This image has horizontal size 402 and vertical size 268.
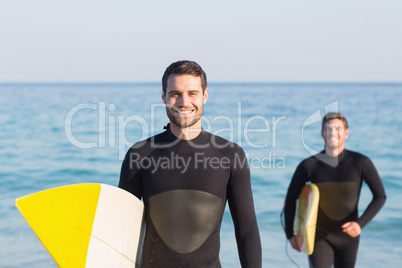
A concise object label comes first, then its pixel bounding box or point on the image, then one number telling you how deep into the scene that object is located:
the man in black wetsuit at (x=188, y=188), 4.73
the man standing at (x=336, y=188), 9.12
